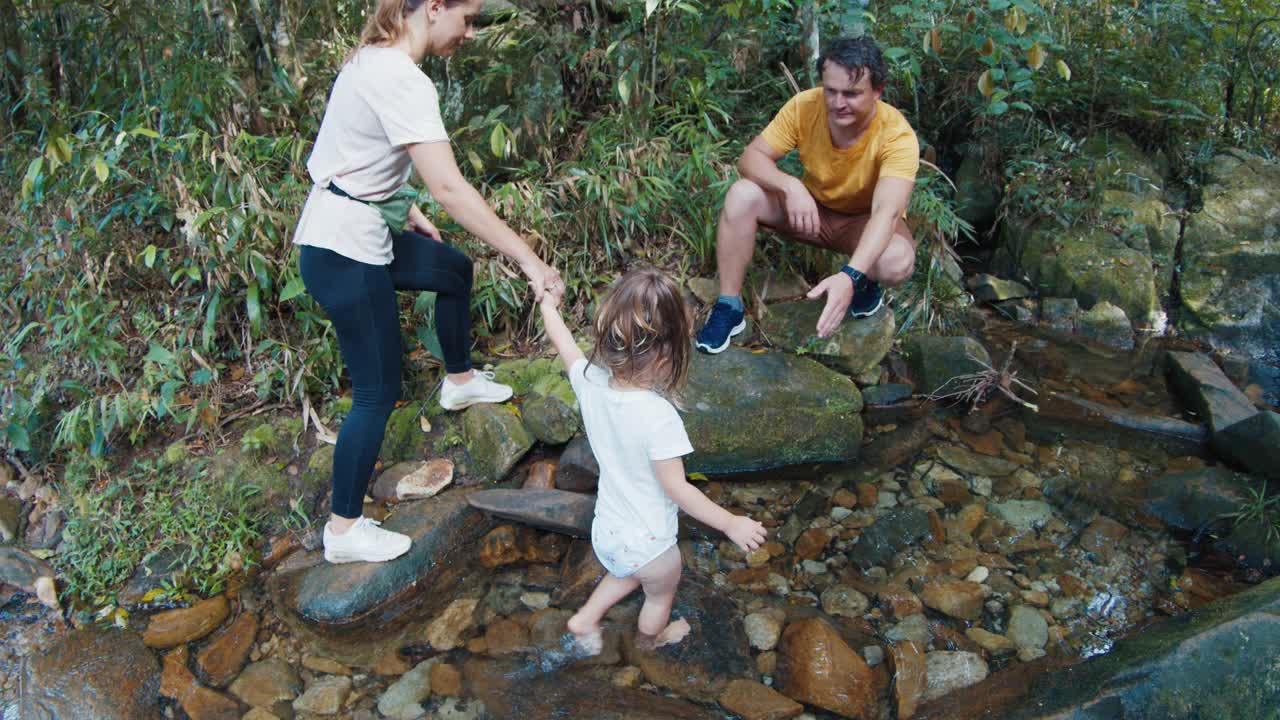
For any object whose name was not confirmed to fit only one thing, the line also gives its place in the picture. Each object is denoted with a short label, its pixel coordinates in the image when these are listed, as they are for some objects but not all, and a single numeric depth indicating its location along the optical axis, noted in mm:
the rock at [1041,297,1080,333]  4695
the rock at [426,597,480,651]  2639
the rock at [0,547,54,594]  2934
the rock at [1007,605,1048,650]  2576
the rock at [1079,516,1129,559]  2975
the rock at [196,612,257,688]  2543
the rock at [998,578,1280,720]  2002
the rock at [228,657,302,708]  2447
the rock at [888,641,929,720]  2336
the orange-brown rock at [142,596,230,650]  2674
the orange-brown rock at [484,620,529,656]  2598
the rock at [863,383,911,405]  3844
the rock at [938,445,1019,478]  3418
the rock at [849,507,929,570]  2953
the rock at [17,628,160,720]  2434
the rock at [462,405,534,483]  3314
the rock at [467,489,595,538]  2984
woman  2178
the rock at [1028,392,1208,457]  3572
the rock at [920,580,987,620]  2701
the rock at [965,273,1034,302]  4830
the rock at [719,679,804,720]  2330
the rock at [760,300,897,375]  3830
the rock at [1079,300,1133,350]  4578
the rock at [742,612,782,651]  2584
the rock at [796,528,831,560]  2979
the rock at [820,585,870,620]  2711
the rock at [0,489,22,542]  3189
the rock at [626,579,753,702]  2453
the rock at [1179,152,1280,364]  4668
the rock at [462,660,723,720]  2348
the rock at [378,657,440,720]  2396
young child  2082
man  3088
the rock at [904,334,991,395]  3867
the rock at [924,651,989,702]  2408
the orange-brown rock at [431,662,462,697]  2459
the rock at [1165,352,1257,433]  3592
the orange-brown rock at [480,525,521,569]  2969
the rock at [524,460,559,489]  3316
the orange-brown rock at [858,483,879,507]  3240
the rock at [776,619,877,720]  2357
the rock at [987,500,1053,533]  3113
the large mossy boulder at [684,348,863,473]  3387
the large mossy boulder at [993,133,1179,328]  4738
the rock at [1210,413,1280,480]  3207
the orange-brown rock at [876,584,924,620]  2701
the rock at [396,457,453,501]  3223
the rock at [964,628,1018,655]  2551
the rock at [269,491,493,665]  2672
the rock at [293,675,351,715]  2412
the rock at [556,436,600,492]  3316
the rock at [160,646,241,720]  2400
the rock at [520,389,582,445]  3408
